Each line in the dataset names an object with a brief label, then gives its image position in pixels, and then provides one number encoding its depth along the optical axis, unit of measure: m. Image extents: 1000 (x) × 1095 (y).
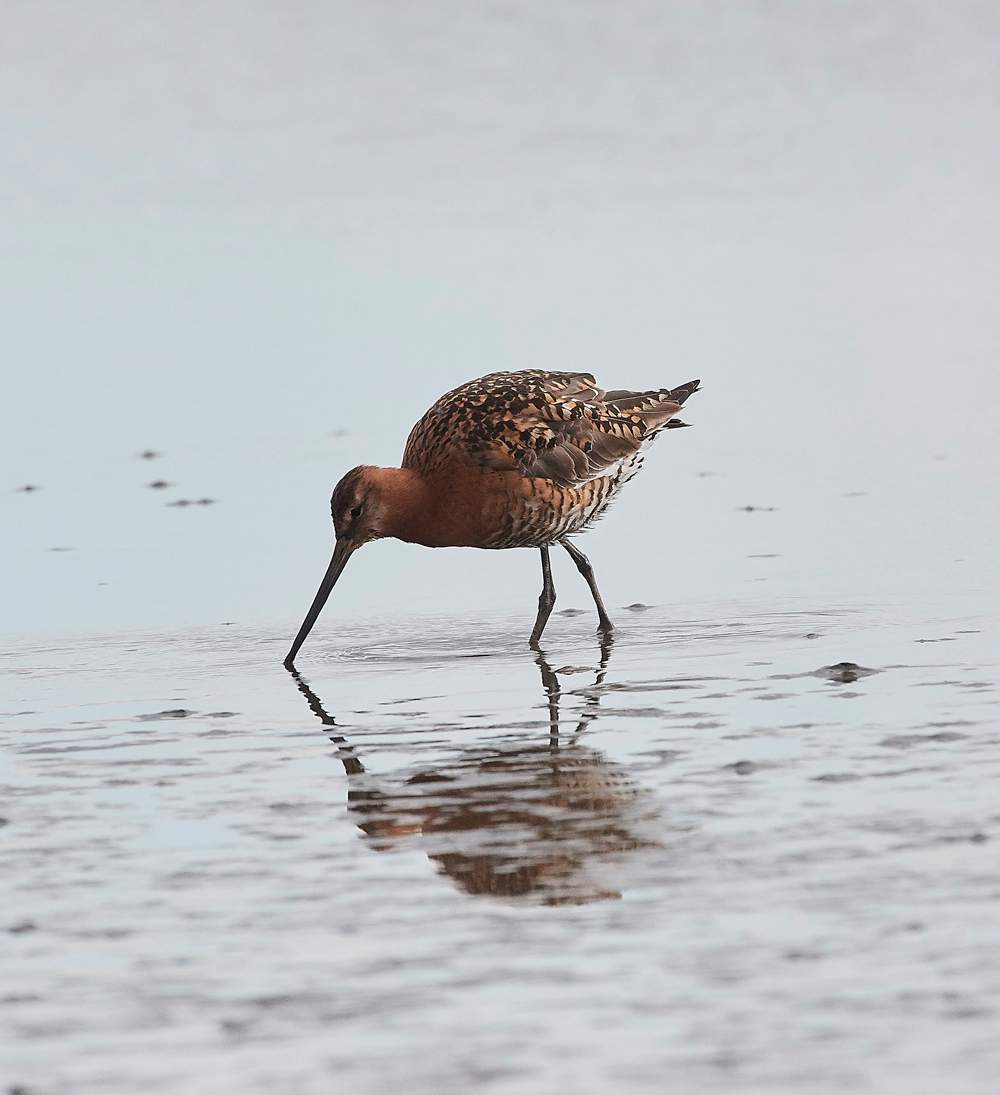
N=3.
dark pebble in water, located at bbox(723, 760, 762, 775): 10.48
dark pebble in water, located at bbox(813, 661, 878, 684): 13.18
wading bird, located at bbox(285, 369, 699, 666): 17.25
